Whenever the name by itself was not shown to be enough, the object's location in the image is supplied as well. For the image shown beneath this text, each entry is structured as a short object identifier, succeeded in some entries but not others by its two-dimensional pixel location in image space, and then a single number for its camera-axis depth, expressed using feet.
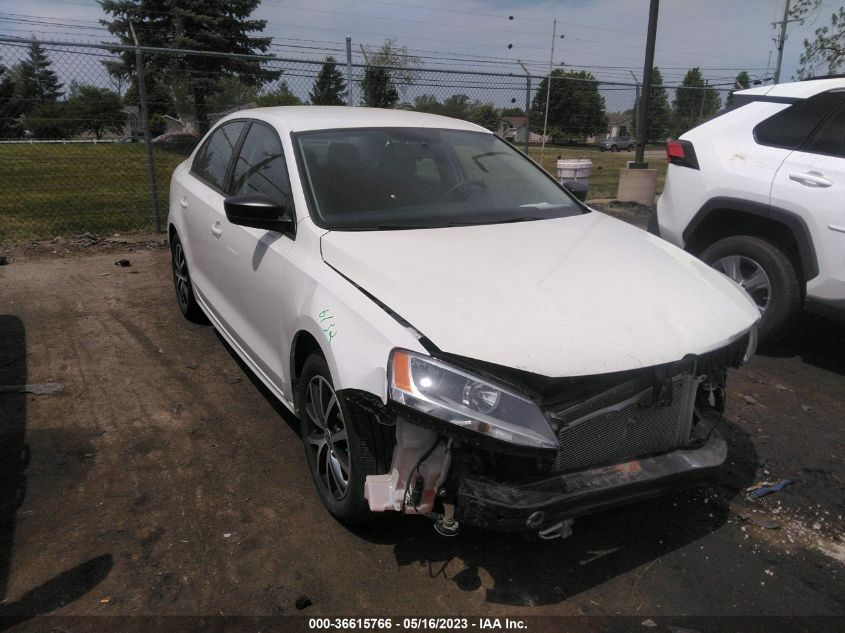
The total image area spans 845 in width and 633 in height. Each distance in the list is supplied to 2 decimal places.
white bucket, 33.01
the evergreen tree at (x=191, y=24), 105.40
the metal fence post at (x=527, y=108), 35.53
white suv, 13.94
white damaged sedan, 7.26
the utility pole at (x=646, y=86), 35.19
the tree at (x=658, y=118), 51.22
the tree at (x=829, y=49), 51.26
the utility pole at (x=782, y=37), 69.52
